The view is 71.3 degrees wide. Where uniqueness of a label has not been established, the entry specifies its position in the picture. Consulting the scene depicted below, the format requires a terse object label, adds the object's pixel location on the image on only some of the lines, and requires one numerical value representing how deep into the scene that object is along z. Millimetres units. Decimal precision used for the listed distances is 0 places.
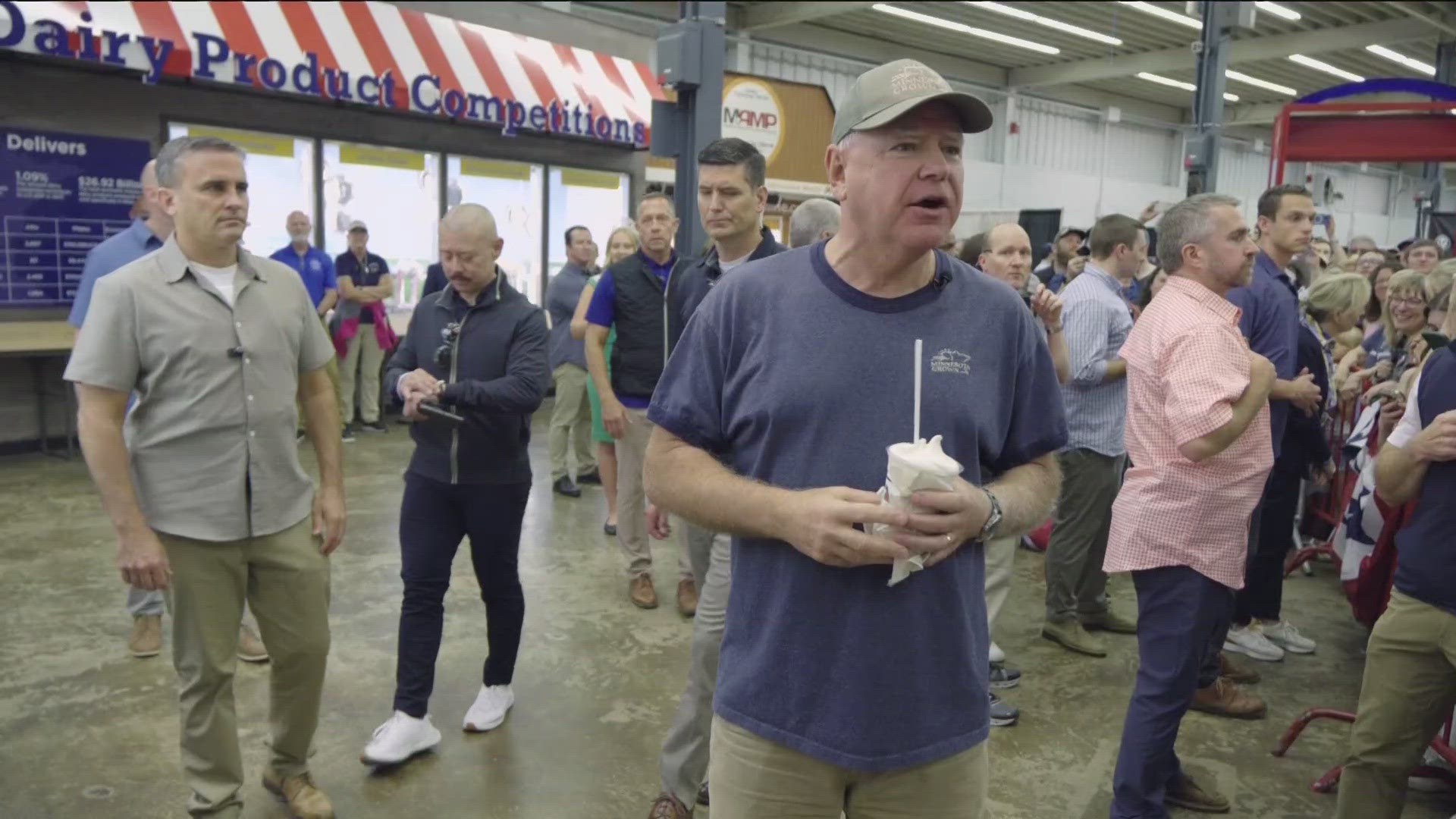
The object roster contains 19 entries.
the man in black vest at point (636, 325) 4578
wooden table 7227
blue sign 7711
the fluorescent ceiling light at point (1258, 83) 20156
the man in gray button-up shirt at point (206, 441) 2578
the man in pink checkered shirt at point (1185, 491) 2834
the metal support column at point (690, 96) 5578
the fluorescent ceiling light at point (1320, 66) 18734
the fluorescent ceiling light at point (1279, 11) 14930
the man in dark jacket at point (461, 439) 3264
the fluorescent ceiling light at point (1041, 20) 15320
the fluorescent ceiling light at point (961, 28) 15539
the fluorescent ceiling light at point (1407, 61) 18109
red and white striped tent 7633
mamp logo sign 5809
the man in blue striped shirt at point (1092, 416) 4324
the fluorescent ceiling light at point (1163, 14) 15188
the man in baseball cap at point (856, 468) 1587
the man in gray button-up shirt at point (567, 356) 7164
